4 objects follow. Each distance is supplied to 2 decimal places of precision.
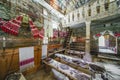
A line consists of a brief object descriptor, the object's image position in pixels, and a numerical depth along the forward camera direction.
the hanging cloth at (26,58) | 1.80
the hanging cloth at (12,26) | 1.66
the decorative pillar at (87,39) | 3.73
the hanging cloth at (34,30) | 2.38
